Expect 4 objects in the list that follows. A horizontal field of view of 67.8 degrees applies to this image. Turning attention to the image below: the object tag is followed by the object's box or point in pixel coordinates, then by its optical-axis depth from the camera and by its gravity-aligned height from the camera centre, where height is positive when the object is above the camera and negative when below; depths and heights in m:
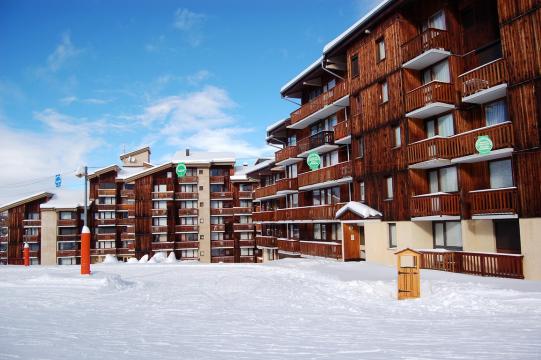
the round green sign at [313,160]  30.50 +4.62
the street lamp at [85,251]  19.38 -1.10
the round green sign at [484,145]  17.55 +3.09
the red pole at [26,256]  31.28 -2.02
